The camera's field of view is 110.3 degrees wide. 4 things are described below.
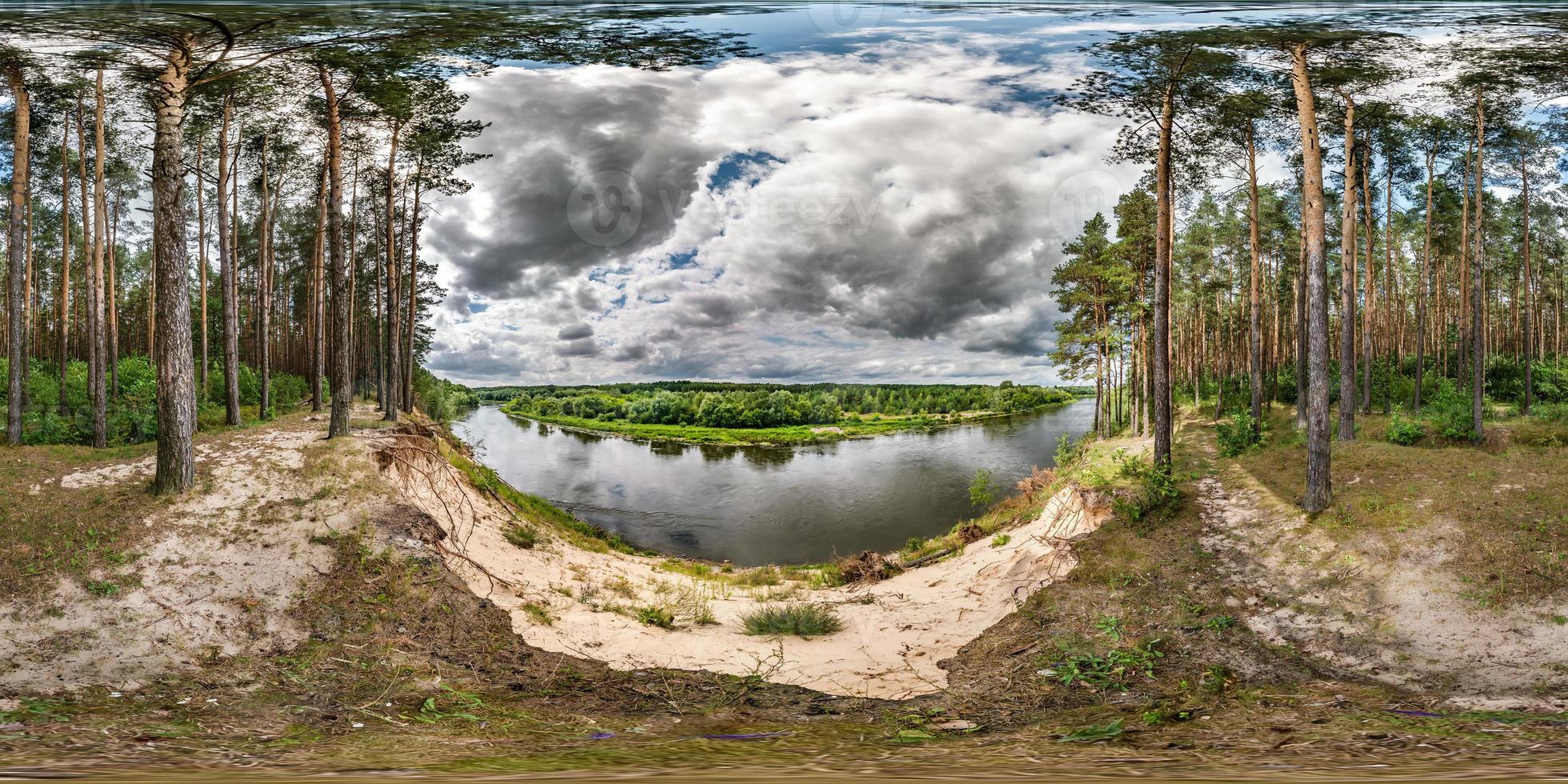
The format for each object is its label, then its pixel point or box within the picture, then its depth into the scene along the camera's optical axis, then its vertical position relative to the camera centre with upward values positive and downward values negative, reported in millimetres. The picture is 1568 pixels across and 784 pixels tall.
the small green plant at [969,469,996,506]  10820 -1953
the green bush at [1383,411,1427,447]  7656 -566
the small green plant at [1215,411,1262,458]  7646 -624
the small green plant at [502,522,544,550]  6559 -1703
